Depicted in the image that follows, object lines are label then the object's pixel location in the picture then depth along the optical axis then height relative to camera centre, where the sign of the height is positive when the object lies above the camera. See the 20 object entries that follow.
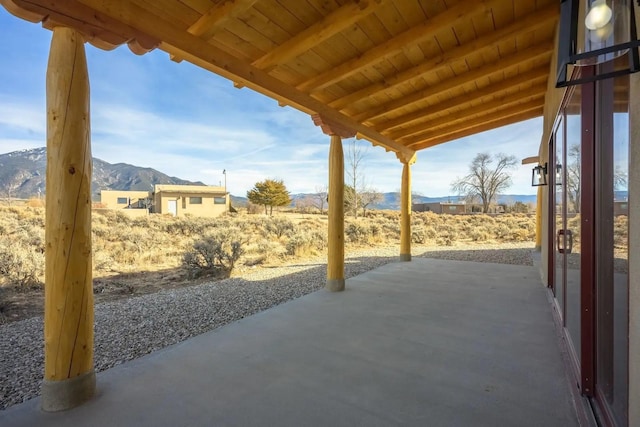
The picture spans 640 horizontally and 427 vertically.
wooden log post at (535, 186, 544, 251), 8.29 -0.28
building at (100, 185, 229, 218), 26.23 +1.01
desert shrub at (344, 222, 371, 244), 12.23 -0.88
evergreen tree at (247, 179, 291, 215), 30.59 +1.78
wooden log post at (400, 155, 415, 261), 7.44 -0.15
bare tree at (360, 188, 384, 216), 26.35 +1.37
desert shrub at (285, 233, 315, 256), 9.24 -1.06
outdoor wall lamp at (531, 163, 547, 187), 4.80 +0.61
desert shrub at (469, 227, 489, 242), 13.65 -1.05
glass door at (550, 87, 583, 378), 2.15 -0.05
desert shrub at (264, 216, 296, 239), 12.30 -0.67
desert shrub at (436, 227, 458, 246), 12.42 -1.10
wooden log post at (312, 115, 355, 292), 4.79 -0.07
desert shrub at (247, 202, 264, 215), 29.86 +0.37
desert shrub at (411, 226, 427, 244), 12.83 -1.03
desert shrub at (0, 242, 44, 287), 5.57 -1.06
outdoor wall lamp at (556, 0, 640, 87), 0.98 +0.60
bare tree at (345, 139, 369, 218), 20.69 +3.42
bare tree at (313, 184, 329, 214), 33.23 +1.89
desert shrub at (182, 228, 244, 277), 6.76 -1.04
